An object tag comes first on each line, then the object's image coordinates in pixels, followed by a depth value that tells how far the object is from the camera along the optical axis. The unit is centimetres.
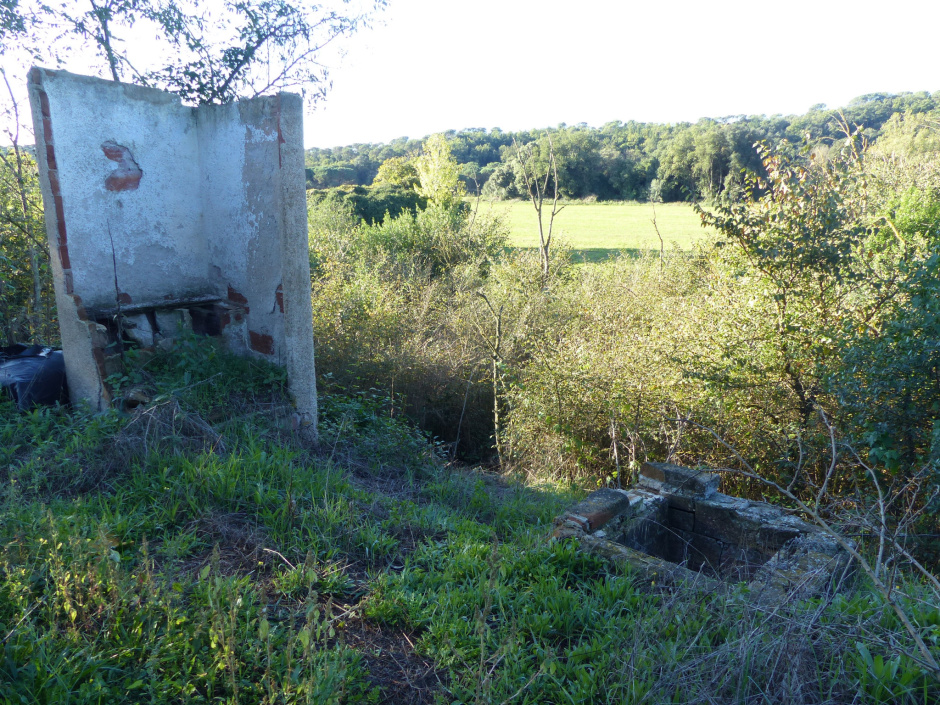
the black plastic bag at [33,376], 480
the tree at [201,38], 641
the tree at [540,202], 1091
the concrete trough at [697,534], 326
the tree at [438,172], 2167
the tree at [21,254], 630
